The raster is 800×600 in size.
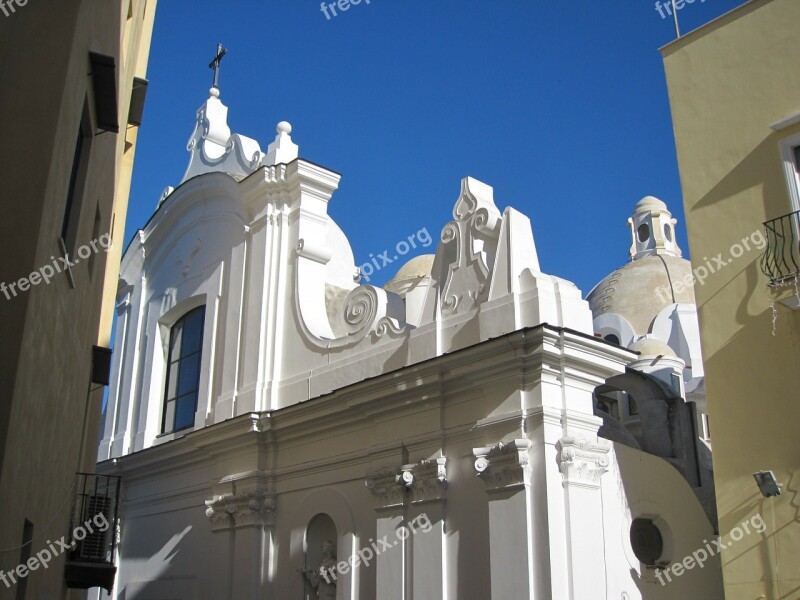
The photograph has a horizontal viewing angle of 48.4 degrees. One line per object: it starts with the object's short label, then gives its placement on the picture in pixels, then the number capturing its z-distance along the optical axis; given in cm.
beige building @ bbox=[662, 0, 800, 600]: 863
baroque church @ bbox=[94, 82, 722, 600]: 1018
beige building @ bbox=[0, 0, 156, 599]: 562
